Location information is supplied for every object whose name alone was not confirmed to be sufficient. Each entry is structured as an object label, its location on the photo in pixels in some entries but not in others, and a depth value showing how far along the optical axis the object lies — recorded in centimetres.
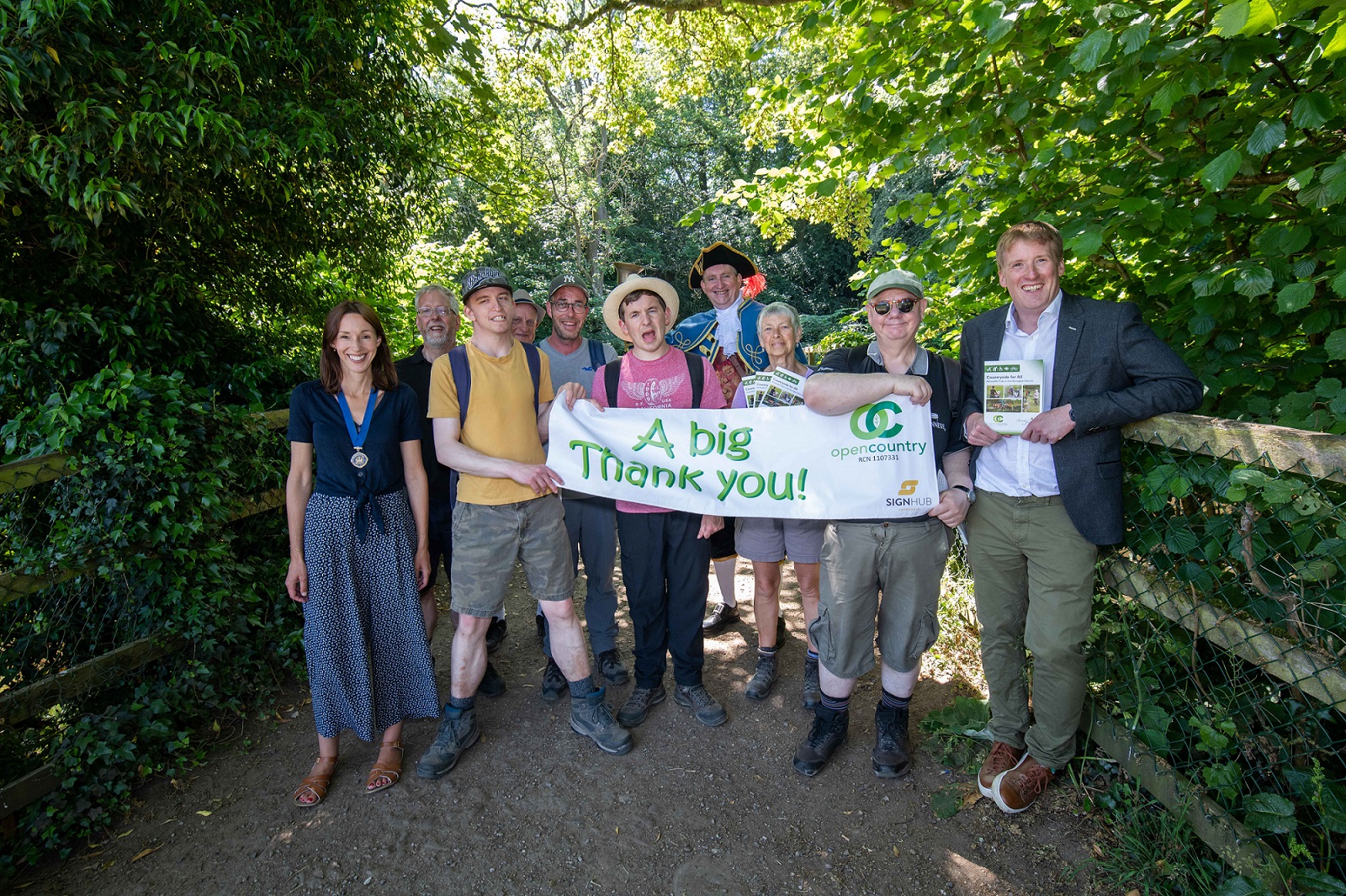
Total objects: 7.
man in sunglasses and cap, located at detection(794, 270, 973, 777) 300
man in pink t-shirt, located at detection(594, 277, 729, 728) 361
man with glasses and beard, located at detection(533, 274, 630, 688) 379
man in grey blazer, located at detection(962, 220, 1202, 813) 263
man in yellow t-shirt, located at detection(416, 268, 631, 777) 330
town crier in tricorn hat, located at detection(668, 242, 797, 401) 451
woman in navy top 317
